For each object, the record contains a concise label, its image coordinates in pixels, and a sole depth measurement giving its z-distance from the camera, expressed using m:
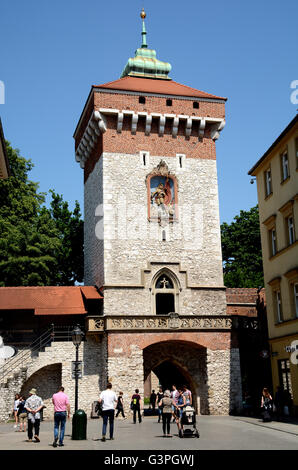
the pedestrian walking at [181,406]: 16.53
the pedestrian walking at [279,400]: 23.80
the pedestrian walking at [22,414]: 20.62
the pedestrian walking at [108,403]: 14.73
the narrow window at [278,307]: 25.86
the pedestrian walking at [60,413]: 14.50
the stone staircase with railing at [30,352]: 27.67
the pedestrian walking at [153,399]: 28.10
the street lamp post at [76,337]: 18.38
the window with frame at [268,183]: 27.35
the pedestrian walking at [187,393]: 20.20
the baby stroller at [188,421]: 16.41
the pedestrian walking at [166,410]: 16.66
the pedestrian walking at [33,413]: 15.51
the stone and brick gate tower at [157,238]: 27.86
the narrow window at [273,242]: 26.81
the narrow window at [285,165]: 25.03
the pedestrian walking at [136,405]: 22.89
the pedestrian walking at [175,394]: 21.59
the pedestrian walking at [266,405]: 21.62
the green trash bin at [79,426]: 15.75
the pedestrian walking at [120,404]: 23.31
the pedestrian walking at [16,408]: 22.69
